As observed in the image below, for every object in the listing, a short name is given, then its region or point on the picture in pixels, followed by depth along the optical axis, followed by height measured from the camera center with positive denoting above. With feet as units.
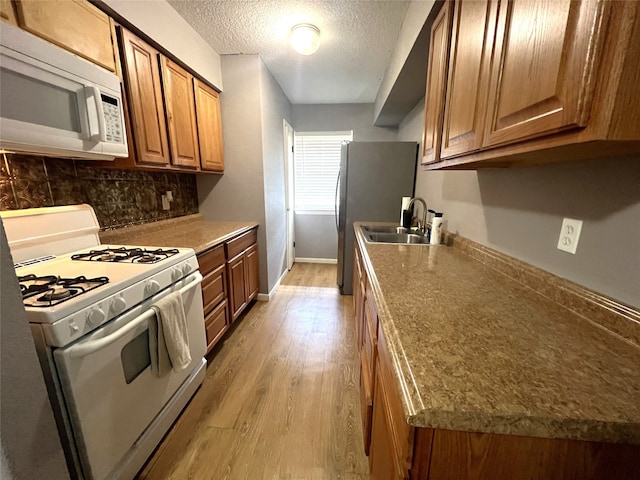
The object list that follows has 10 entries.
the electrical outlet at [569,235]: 2.76 -0.48
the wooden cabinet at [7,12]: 3.26 +2.20
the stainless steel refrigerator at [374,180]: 9.30 +0.33
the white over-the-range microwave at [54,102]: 3.07 +1.17
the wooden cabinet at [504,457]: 1.58 -1.67
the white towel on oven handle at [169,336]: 4.04 -2.36
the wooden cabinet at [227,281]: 6.25 -2.60
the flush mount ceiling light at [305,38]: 6.69 +3.92
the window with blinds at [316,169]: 13.55 +1.04
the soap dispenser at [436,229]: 5.70 -0.87
